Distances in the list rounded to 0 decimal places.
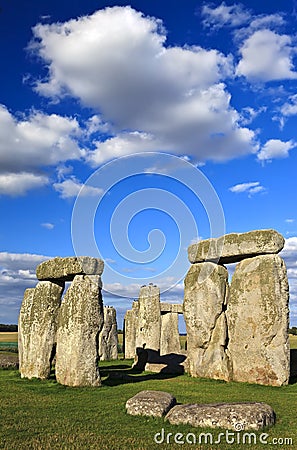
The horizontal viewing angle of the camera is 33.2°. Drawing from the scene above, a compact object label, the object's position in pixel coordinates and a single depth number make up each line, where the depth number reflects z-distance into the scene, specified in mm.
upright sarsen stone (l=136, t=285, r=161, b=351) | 22088
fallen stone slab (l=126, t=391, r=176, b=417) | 8991
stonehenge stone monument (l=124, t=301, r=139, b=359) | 28750
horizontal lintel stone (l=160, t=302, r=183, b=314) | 26531
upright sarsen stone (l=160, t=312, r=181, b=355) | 25906
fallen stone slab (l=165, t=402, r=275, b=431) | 8031
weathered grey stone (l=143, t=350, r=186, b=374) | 19766
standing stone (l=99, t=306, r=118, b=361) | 27141
